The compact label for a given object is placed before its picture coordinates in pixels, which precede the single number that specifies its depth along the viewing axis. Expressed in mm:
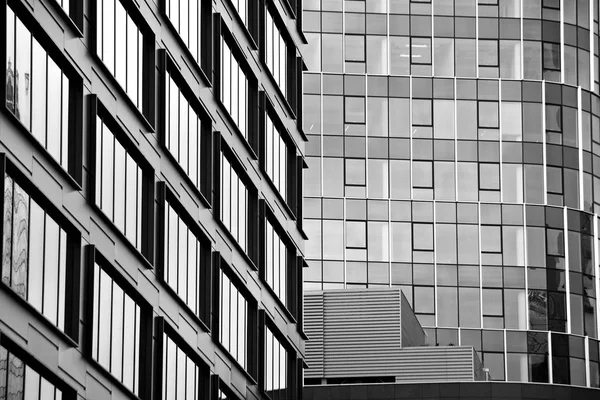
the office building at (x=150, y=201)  35594
